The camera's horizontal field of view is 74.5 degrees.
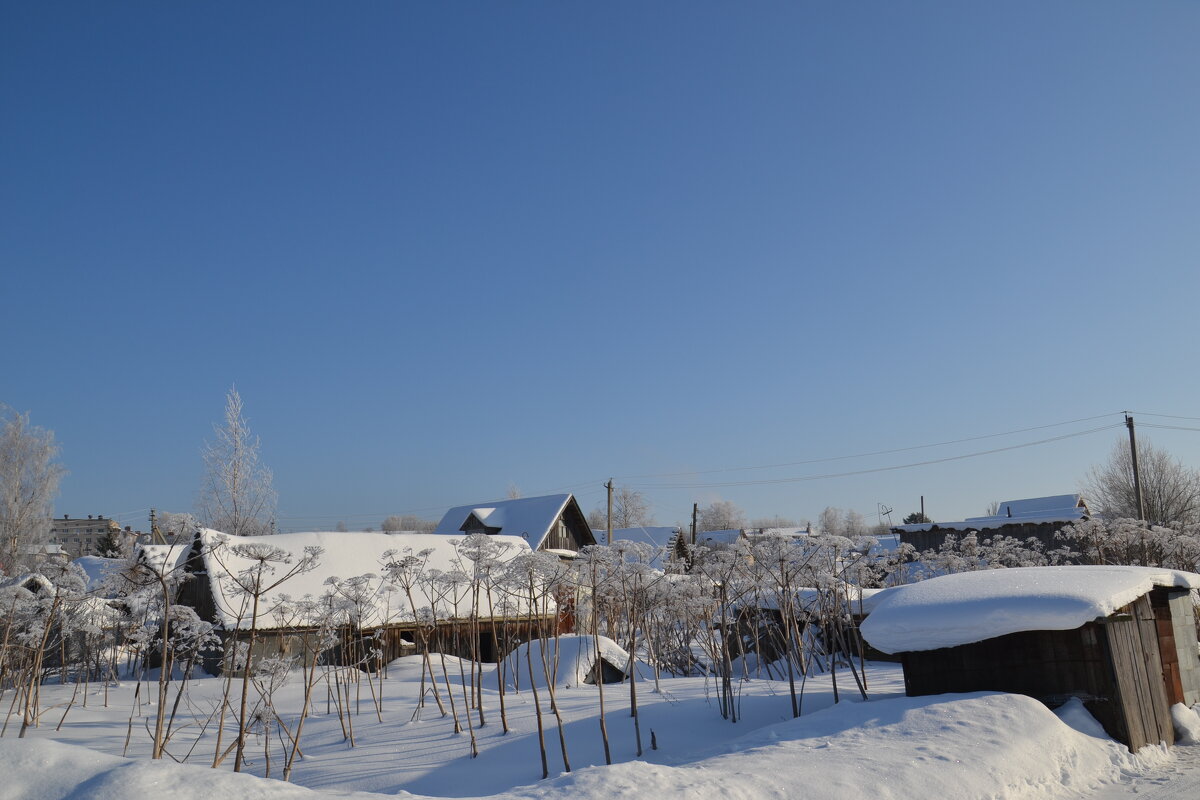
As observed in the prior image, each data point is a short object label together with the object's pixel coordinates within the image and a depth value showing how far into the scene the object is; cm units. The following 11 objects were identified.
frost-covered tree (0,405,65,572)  4159
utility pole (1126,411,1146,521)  2848
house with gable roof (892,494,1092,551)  3275
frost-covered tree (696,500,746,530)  9950
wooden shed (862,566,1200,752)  837
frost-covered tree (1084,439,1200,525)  3981
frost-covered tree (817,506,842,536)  10708
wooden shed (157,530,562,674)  1941
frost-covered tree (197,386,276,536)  3784
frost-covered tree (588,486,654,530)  8631
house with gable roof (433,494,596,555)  3403
